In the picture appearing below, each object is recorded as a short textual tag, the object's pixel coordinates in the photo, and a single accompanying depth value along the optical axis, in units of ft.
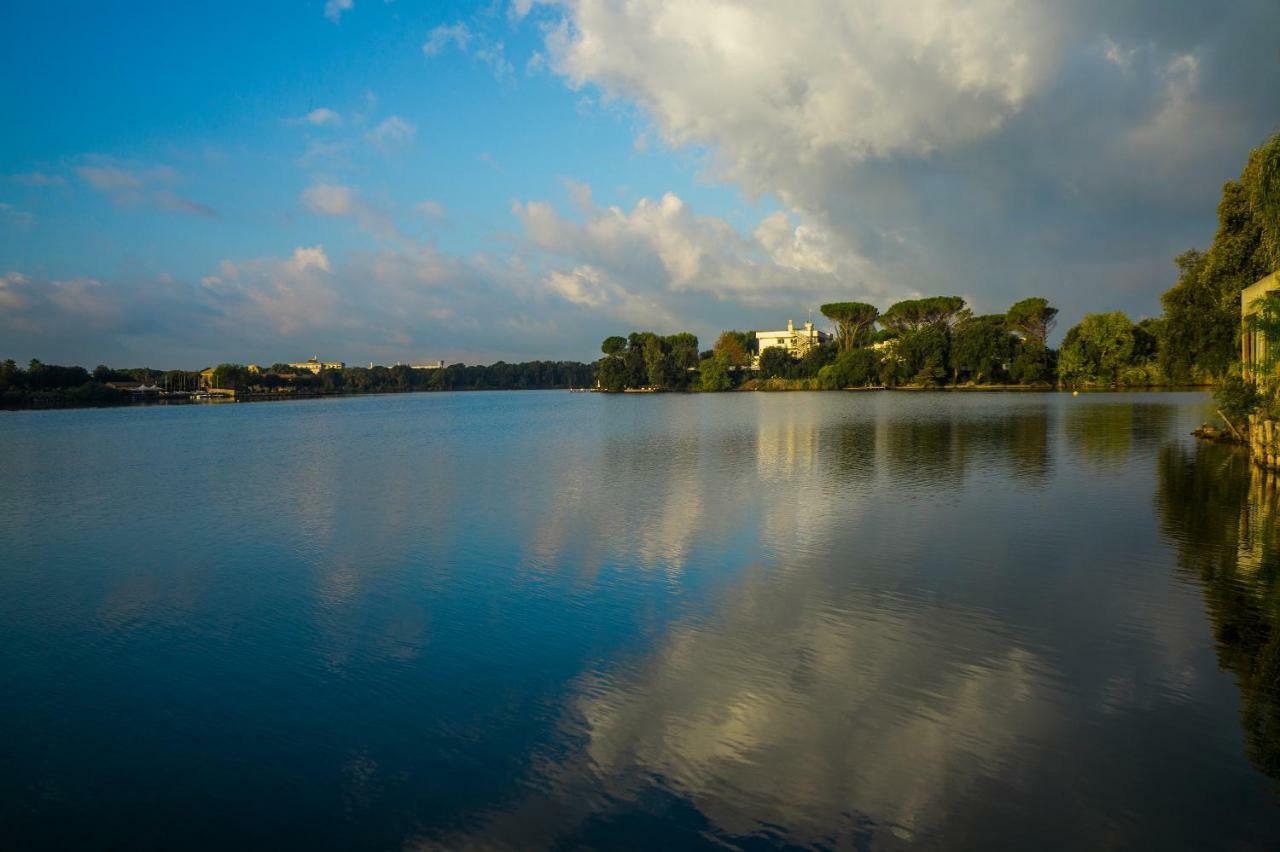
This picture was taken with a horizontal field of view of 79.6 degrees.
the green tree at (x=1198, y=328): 100.63
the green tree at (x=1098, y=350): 273.13
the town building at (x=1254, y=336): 58.85
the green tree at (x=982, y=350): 310.24
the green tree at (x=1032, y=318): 326.65
